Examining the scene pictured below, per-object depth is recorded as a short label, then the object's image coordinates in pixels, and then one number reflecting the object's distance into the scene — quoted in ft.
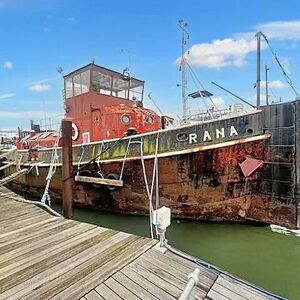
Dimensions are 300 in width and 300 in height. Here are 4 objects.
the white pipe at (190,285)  6.25
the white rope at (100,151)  26.39
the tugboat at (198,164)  21.36
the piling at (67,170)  20.38
